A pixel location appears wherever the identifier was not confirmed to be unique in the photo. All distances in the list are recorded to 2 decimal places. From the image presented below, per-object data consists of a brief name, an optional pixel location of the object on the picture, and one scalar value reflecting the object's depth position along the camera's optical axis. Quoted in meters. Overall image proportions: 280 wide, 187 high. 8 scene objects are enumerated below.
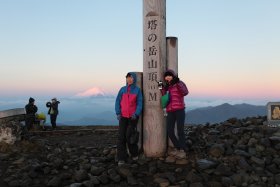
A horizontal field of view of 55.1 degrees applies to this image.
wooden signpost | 6.67
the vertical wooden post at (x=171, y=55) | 6.82
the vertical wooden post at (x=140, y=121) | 6.82
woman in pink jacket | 6.47
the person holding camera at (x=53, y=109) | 13.72
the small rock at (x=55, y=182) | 5.95
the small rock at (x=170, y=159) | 6.47
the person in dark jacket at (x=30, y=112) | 13.27
